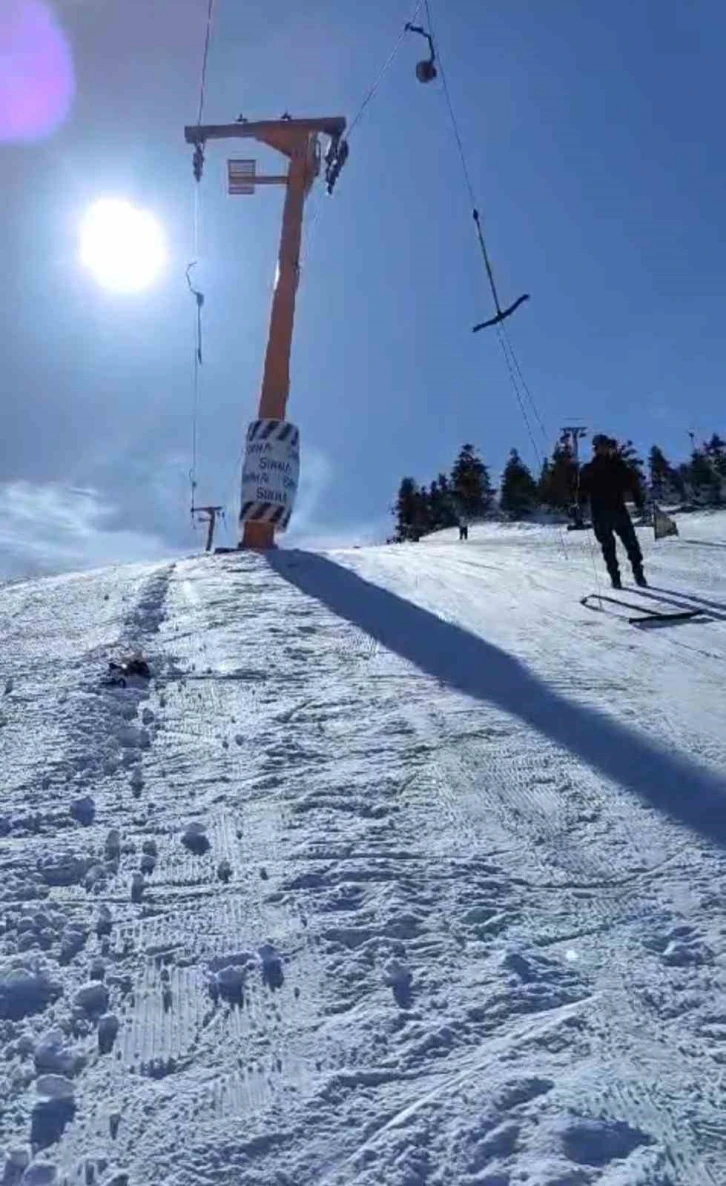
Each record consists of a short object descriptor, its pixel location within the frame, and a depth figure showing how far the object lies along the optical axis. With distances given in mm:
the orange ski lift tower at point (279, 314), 16578
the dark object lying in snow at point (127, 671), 5994
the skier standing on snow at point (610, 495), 10727
